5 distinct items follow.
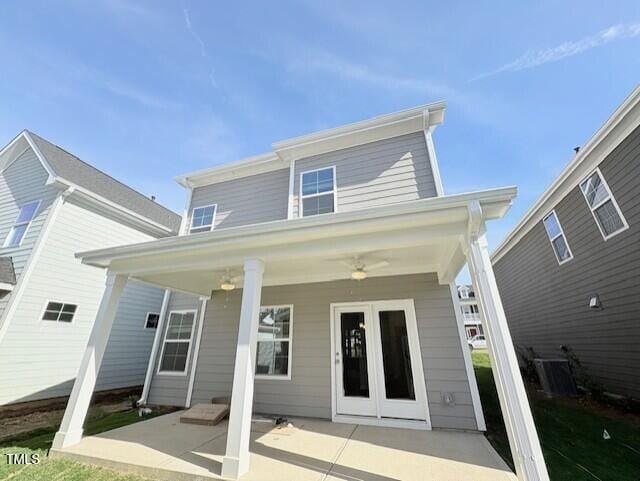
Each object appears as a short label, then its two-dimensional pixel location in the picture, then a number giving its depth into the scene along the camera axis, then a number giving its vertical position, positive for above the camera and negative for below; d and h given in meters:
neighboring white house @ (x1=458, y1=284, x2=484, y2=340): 25.08 +2.02
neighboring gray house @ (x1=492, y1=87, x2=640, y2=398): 4.99 +1.90
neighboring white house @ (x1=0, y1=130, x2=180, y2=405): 5.80 +1.66
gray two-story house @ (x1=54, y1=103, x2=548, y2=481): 2.86 +0.89
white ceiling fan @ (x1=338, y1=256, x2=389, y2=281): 3.94 +1.13
